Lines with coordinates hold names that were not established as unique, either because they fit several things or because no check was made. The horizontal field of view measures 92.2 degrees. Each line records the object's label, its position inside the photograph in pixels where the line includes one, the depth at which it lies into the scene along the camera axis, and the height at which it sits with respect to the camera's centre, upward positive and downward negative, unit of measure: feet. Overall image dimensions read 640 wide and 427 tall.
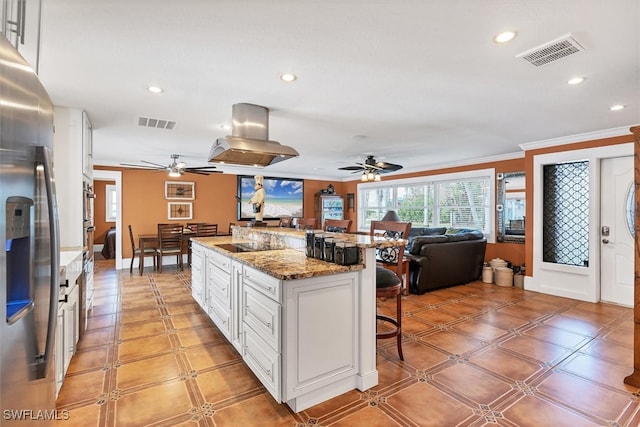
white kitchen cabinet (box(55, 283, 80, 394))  6.55 -2.87
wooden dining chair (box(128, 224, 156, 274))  19.67 -2.48
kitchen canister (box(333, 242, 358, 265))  6.91 -0.87
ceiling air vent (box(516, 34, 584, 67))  6.44 +3.66
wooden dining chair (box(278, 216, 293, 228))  16.38 -0.45
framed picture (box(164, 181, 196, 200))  23.50 +1.86
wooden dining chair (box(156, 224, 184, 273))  19.65 -1.75
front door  13.19 -0.61
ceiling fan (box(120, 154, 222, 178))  18.51 +2.73
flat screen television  26.61 +1.68
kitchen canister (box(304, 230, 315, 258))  8.11 -0.77
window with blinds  20.53 +1.26
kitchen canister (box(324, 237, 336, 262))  7.35 -0.80
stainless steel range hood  9.87 +2.47
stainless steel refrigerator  2.80 -0.36
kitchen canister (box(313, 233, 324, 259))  7.73 -0.81
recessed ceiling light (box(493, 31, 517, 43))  6.16 +3.66
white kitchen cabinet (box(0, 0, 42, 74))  4.11 +3.03
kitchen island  6.16 -2.34
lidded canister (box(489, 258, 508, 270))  17.75 -2.71
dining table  19.48 -1.72
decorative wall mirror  18.43 +0.58
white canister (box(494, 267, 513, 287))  16.98 -3.35
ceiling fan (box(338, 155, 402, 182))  16.94 +2.70
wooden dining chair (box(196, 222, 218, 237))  21.52 -1.13
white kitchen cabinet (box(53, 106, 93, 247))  10.45 +1.46
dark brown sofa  15.16 -2.30
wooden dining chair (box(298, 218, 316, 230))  13.80 -0.41
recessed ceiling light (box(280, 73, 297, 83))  8.08 +3.67
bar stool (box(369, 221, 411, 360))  8.16 -1.62
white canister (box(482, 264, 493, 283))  17.70 -3.36
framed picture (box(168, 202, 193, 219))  23.68 +0.33
